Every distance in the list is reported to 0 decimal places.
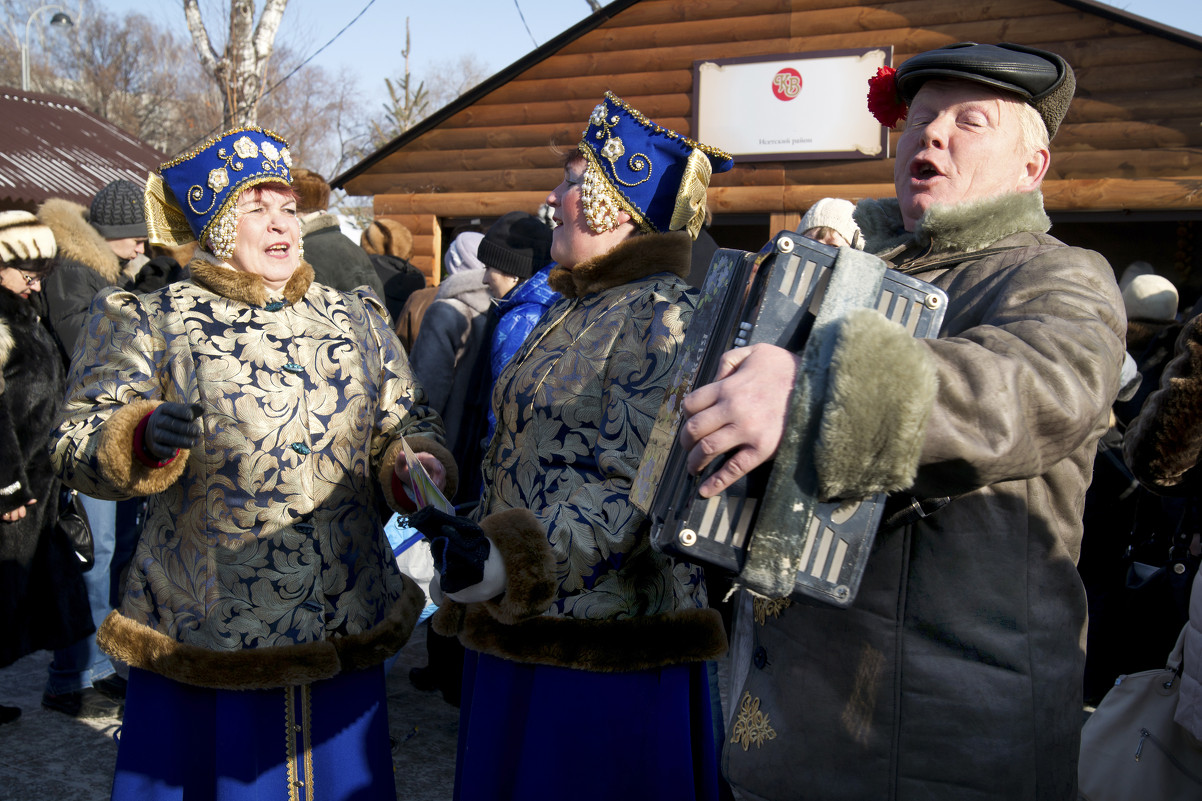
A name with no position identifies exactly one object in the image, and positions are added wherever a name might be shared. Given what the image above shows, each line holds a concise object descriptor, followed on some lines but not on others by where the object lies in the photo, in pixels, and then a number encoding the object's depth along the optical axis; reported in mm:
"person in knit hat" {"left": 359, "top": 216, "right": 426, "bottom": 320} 6113
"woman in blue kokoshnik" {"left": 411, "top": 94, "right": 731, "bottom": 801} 1871
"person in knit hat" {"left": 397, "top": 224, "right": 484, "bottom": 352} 5035
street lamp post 18328
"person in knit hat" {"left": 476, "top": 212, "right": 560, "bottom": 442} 3975
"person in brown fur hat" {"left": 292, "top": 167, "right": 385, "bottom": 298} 4584
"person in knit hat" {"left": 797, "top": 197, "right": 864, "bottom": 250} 3732
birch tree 17969
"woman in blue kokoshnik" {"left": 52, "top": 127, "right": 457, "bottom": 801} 2312
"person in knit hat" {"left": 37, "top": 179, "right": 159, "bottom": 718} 4090
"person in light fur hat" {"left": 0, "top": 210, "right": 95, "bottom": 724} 3816
